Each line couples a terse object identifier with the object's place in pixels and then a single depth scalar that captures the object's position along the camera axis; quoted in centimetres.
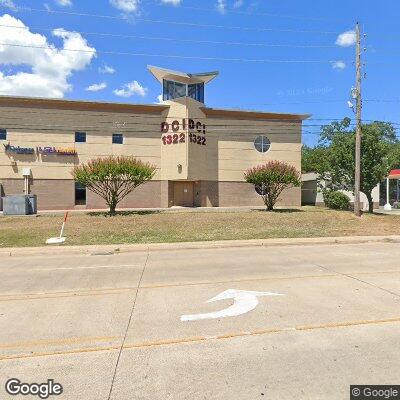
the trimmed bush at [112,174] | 2247
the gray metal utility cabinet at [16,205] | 2291
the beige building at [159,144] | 3039
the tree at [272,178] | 2506
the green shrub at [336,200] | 2892
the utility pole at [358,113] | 2191
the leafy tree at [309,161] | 4911
